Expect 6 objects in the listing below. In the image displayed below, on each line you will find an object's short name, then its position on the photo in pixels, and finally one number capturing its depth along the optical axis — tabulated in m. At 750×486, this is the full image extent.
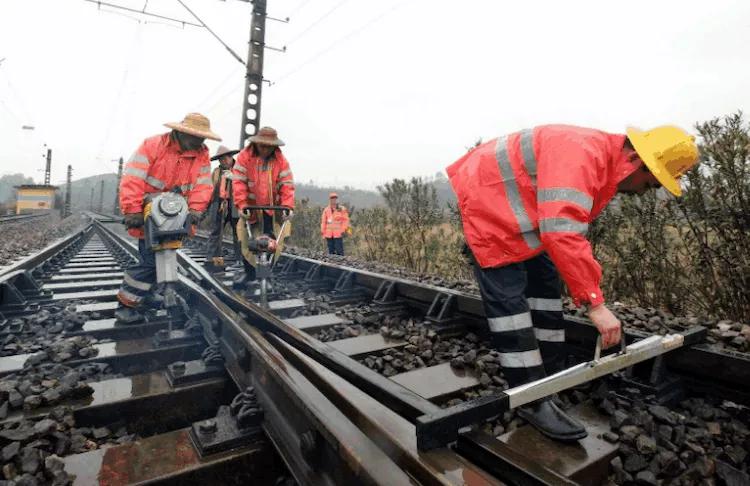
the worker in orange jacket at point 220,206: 7.51
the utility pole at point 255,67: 15.38
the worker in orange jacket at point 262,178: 5.60
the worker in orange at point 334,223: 13.45
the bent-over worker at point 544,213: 2.04
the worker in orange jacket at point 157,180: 4.04
